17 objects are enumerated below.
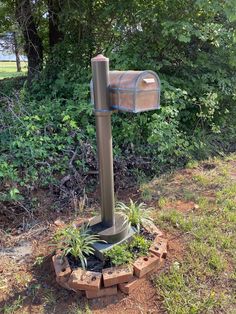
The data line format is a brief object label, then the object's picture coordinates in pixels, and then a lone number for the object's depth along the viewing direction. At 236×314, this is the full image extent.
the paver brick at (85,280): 1.67
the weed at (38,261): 2.00
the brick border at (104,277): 1.68
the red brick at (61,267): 1.75
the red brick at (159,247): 1.90
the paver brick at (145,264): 1.79
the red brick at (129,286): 1.74
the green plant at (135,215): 2.10
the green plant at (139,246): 1.90
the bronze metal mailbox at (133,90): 1.64
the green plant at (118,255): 1.78
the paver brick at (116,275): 1.69
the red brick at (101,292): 1.70
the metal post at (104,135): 1.70
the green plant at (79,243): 1.82
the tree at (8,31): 5.50
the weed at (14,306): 1.65
